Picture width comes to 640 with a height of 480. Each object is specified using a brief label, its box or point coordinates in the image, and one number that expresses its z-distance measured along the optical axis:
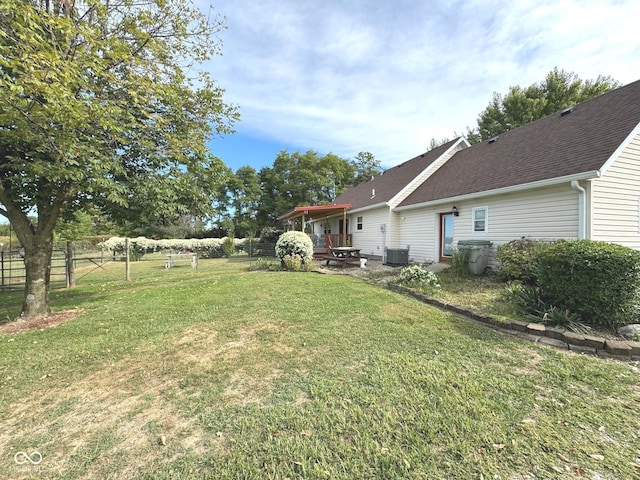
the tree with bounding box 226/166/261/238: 34.94
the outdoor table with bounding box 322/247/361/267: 13.13
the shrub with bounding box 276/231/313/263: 11.74
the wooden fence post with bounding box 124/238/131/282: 11.16
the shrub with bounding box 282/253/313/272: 11.27
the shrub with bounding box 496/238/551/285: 6.99
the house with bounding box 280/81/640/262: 7.09
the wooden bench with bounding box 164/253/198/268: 15.55
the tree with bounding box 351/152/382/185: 38.16
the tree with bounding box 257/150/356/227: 33.00
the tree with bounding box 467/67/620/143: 20.81
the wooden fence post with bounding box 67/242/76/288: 9.84
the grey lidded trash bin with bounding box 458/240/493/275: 8.70
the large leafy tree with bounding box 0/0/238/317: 3.78
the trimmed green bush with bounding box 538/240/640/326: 4.22
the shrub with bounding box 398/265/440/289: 7.19
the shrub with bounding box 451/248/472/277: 8.79
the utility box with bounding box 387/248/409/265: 12.49
